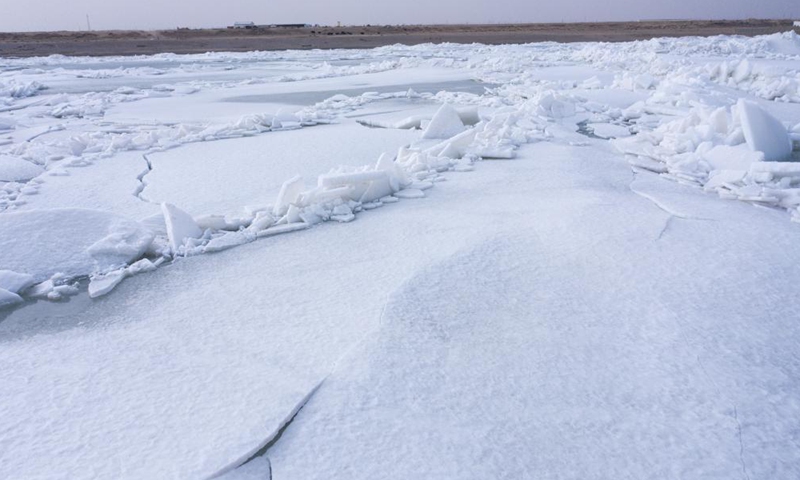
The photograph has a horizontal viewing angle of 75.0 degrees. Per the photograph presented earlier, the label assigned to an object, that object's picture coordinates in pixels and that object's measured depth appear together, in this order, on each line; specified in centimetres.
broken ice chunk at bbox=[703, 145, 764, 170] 288
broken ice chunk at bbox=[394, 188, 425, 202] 273
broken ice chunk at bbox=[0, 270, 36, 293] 190
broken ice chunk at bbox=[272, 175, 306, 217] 252
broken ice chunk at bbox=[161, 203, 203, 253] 224
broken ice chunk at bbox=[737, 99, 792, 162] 309
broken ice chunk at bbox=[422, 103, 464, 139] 425
